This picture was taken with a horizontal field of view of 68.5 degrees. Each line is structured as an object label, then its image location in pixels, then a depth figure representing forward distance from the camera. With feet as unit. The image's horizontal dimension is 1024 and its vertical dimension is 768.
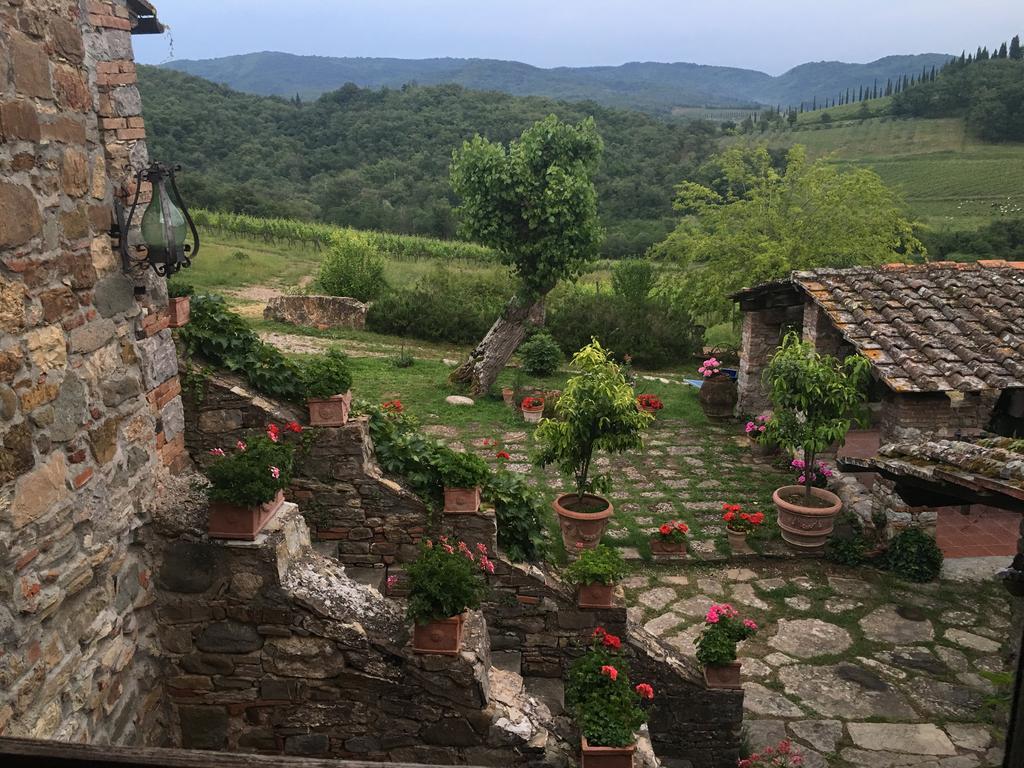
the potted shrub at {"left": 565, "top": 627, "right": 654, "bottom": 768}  14.16
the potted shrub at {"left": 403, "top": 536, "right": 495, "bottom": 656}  13.20
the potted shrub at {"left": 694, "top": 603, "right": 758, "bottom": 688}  17.92
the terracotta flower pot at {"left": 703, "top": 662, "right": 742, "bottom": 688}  18.02
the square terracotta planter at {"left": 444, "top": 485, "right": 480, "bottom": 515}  19.10
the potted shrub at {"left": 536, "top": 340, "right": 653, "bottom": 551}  25.42
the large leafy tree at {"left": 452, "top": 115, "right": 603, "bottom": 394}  41.63
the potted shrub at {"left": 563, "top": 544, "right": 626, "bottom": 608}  18.10
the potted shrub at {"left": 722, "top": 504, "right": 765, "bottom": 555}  27.86
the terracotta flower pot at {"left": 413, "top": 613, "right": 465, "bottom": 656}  13.20
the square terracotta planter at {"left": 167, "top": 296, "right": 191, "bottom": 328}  15.19
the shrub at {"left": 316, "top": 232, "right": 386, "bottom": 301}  67.46
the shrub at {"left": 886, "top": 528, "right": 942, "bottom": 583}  26.48
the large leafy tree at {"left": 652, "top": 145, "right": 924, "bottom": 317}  55.47
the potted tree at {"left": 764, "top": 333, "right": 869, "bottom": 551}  27.45
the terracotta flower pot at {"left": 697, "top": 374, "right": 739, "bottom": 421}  43.19
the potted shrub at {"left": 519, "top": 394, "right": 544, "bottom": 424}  42.24
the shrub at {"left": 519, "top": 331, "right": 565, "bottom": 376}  51.93
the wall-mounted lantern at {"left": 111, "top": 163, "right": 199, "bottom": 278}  12.22
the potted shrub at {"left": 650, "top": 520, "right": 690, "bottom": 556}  27.07
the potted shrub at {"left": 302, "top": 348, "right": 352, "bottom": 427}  18.19
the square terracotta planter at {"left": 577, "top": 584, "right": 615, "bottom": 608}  18.31
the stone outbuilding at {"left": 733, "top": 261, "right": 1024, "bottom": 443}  28.09
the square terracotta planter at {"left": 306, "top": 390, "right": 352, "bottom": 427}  18.28
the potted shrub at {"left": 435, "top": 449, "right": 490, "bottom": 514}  19.01
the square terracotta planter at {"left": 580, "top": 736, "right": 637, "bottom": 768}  14.08
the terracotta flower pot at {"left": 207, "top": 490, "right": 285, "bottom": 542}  12.99
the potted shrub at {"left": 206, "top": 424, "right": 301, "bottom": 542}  12.87
